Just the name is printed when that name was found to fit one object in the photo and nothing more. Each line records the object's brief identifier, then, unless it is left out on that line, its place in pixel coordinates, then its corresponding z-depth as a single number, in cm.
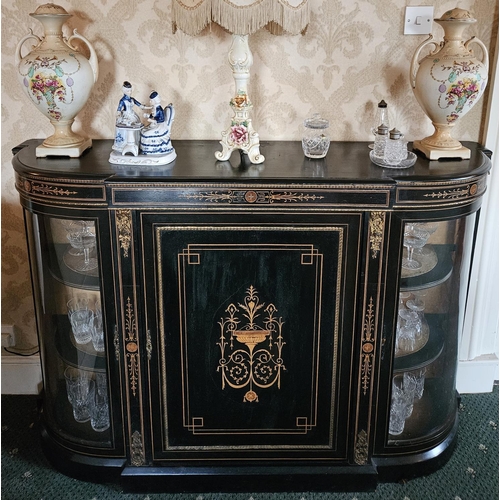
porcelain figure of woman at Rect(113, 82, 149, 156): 196
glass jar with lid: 204
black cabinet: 188
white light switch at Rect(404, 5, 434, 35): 213
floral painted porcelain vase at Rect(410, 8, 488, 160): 194
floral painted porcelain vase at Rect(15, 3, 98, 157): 193
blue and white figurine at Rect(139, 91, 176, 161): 196
